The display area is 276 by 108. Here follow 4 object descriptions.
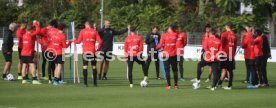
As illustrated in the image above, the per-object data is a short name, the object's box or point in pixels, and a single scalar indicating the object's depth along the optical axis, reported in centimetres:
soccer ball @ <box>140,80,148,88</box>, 2181
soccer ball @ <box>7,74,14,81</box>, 2355
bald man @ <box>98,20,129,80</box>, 2506
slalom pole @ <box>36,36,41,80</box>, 2335
